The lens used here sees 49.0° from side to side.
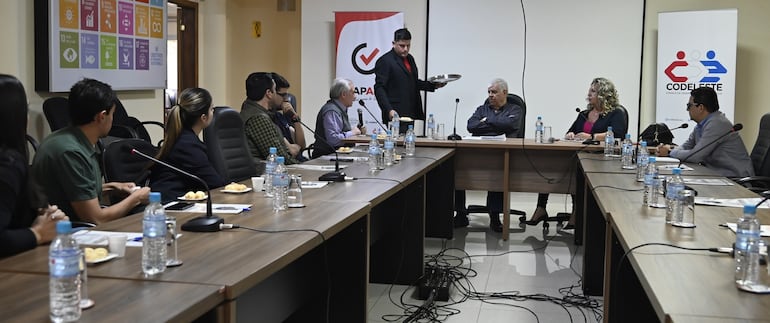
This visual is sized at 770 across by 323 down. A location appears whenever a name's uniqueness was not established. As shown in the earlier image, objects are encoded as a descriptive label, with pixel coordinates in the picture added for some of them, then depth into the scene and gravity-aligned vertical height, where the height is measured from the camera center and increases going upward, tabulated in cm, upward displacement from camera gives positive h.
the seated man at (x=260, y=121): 516 -19
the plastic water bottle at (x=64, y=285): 159 -37
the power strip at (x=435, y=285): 441 -102
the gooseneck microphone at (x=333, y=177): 398 -40
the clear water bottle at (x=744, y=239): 206 -36
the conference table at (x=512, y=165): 614 -53
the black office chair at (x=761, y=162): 496 -42
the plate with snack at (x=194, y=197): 322 -41
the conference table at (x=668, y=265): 185 -45
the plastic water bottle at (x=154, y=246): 201 -38
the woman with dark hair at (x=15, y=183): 220 -26
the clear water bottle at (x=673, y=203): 291 -37
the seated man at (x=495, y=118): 681 -20
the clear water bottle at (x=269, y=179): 349 -37
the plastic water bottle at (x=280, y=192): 308 -37
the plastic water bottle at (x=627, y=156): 507 -37
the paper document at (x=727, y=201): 340 -43
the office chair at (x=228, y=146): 429 -29
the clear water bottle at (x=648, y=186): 343 -37
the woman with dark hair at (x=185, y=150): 372 -27
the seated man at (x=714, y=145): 534 -31
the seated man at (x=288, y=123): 636 -26
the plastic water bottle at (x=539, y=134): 639 -31
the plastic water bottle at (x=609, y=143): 577 -33
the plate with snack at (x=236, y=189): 351 -41
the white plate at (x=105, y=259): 207 -42
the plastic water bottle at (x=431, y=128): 679 -29
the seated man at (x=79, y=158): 306 -25
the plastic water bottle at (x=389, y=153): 489 -36
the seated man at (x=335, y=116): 619 -19
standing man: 693 +9
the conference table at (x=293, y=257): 196 -44
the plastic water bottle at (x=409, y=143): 570 -35
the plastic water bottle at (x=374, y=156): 466 -36
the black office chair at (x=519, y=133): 666 -31
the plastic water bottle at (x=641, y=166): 435 -37
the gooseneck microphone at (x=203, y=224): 256 -41
